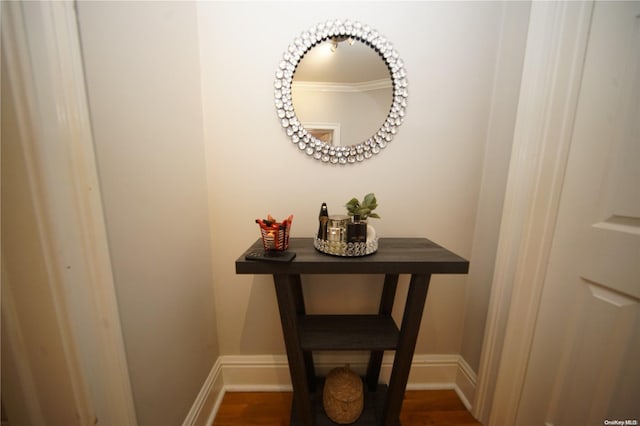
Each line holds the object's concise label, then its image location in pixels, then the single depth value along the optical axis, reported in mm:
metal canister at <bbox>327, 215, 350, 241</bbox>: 804
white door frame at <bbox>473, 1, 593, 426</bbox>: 744
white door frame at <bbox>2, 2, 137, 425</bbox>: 442
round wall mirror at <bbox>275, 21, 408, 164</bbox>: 948
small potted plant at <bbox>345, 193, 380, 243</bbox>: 795
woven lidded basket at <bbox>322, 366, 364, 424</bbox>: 926
